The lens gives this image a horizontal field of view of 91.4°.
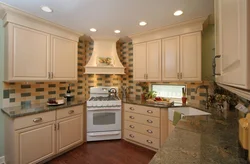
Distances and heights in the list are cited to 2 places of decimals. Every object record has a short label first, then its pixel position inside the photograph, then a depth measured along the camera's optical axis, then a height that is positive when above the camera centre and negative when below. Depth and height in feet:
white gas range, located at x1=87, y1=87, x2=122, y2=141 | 8.20 -2.54
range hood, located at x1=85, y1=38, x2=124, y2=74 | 9.18 +1.77
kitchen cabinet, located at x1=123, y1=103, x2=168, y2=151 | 7.11 -2.73
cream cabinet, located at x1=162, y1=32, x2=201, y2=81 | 6.86 +1.44
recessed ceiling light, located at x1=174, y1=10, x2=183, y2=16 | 5.85 +3.39
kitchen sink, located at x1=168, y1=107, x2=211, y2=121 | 6.58 -1.65
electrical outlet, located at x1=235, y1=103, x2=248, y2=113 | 3.27 -0.73
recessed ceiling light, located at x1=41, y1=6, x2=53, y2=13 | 5.50 +3.37
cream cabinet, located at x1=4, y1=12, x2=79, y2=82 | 5.77 +1.74
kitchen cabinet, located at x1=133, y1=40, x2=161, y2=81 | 8.14 +1.45
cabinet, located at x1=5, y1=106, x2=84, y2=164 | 5.27 -2.65
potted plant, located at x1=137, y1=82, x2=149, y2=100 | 9.33 -0.49
